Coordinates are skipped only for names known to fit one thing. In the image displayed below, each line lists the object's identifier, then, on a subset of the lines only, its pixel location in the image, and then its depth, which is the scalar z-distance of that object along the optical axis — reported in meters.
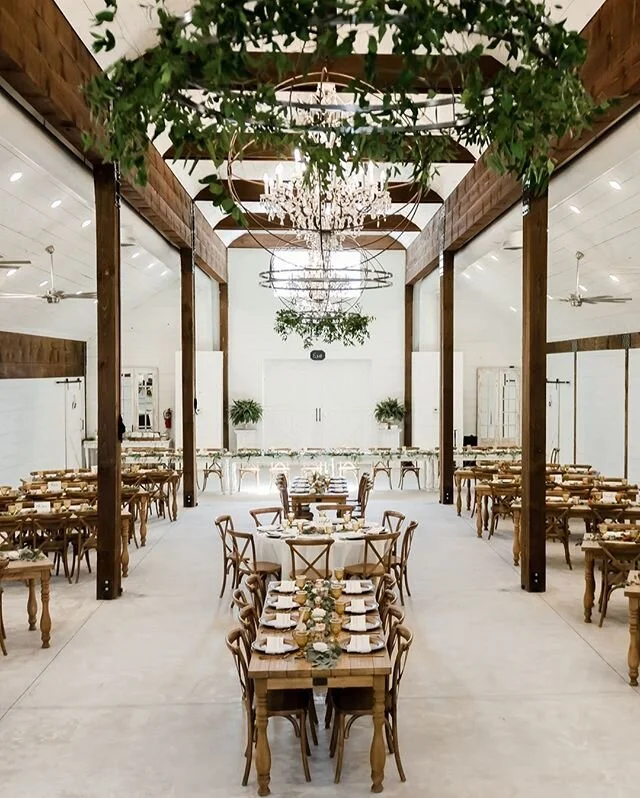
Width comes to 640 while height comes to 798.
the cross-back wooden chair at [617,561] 7.62
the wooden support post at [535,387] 8.92
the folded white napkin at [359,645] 4.98
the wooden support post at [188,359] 14.70
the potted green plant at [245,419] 19.72
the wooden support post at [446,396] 15.11
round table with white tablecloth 8.40
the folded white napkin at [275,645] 4.99
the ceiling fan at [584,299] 10.73
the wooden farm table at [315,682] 4.68
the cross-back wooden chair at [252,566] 8.30
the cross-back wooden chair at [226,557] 8.67
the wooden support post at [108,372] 8.80
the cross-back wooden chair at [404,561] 8.70
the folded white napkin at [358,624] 5.40
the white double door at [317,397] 20.47
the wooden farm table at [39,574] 7.20
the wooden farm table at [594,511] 9.91
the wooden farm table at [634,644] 6.30
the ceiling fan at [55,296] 10.03
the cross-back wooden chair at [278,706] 4.86
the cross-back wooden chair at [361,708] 4.86
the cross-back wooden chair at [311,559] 7.82
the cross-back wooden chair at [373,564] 8.20
